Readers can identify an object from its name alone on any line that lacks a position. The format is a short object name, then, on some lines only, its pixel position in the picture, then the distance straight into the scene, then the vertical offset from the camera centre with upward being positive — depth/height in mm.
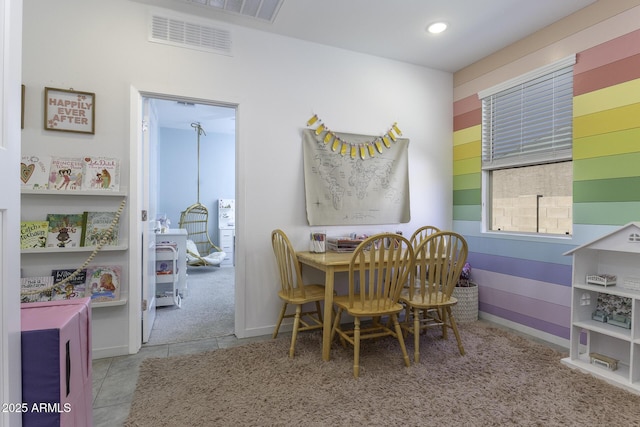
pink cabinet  948 -487
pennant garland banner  2971 +639
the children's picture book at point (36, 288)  2072 -525
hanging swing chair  6156 -342
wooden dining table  2238 -555
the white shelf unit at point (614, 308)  1921 -611
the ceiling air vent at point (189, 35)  2453 +1345
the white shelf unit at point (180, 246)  3607 -436
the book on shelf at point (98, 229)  2254 -152
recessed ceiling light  2660 +1517
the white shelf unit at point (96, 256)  2152 -336
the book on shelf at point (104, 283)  2268 -530
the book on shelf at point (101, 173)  2256 +236
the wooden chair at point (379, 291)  2043 -529
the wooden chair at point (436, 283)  2201 -511
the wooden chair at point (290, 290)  2363 -649
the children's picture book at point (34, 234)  2105 -178
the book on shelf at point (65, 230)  2189 -157
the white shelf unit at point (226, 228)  6242 -376
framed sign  2180 +657
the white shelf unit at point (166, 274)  3441 -707
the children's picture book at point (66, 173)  2184 +226
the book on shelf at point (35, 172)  2113 +227
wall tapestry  2947 +308
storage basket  3043 -875
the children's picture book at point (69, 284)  2182 -526
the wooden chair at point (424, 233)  3322 -230
